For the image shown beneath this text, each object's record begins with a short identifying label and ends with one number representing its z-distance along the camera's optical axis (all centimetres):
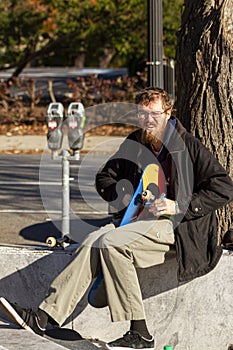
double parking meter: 1062
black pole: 1152
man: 629
